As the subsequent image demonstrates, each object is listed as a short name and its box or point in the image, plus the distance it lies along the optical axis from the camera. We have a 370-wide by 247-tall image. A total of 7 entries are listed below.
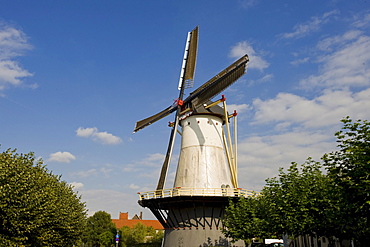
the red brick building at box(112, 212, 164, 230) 101.45
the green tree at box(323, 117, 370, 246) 11.48
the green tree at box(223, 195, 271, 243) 26.09
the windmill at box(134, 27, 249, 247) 31.38
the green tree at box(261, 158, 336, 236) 18.23
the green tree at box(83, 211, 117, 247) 72.00
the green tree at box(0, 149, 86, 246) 19.86
